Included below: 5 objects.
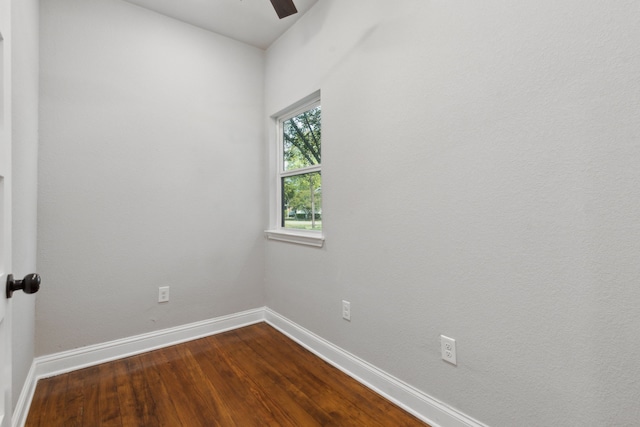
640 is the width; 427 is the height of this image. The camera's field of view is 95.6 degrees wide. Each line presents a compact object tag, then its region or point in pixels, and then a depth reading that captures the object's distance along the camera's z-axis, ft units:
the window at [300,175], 7.91
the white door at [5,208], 2.27
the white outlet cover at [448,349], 4.50
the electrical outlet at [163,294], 7.65
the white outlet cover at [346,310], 6.37
